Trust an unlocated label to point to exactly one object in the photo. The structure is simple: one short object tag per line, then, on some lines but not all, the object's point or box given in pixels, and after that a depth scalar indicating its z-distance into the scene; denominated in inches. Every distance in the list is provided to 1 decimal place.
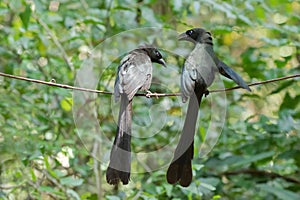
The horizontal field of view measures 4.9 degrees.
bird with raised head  267.9
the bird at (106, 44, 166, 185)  267.6
